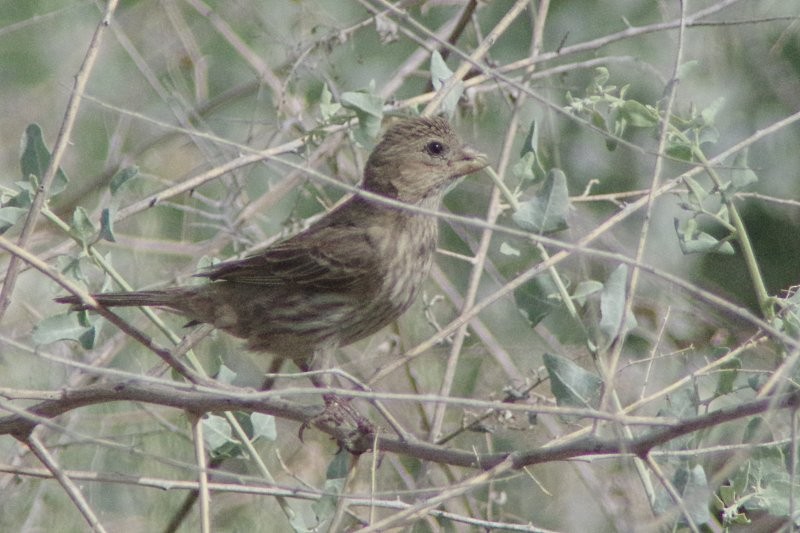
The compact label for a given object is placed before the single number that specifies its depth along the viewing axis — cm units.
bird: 959
